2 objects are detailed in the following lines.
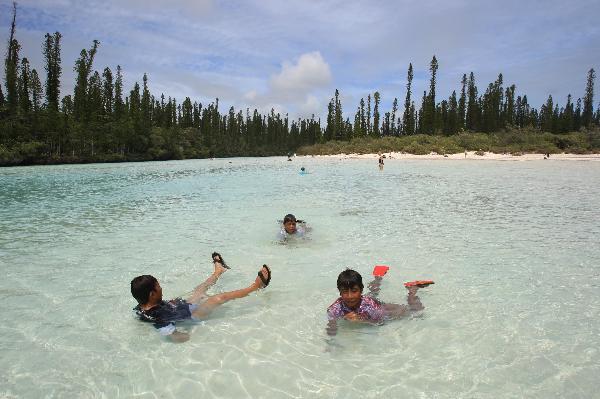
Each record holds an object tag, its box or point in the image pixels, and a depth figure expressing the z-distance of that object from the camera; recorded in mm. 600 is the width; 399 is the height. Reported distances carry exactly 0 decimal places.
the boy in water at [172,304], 4551
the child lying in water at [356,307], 4465
